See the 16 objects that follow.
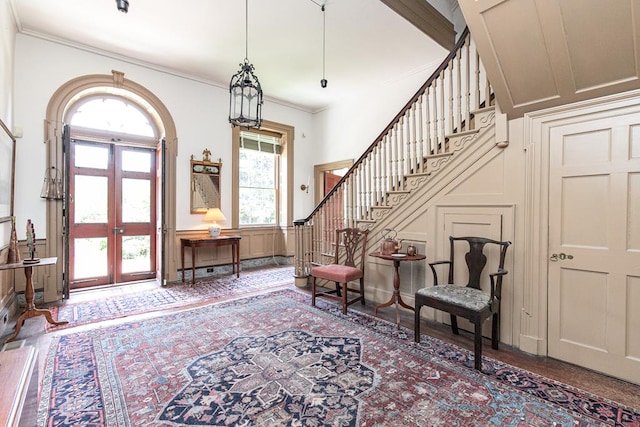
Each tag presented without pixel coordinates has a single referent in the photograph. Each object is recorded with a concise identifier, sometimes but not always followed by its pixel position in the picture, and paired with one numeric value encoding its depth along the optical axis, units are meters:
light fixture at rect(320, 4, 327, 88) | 3.97
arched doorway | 4.30
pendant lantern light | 3.17
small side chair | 3.74
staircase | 3.13
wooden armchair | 2.47
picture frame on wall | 3.21
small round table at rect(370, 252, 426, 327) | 3.28
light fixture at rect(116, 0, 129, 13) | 2.88
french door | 4.82
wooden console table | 5.28
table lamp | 5.63
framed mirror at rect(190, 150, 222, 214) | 5.67
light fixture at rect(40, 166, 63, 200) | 4.21
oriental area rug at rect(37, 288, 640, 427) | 1.87
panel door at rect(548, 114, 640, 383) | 2.27
